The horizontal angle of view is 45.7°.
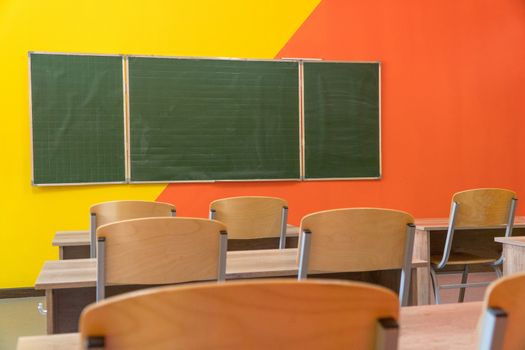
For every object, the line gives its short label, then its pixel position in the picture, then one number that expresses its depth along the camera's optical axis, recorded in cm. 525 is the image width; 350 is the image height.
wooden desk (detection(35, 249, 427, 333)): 211
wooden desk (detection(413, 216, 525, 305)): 372
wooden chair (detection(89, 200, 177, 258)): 312
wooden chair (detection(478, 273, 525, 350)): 86
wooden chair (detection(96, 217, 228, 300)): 190
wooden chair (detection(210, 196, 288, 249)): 340
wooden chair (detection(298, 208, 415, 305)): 211
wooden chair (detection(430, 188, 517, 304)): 375
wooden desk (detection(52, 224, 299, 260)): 324
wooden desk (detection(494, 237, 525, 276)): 288
